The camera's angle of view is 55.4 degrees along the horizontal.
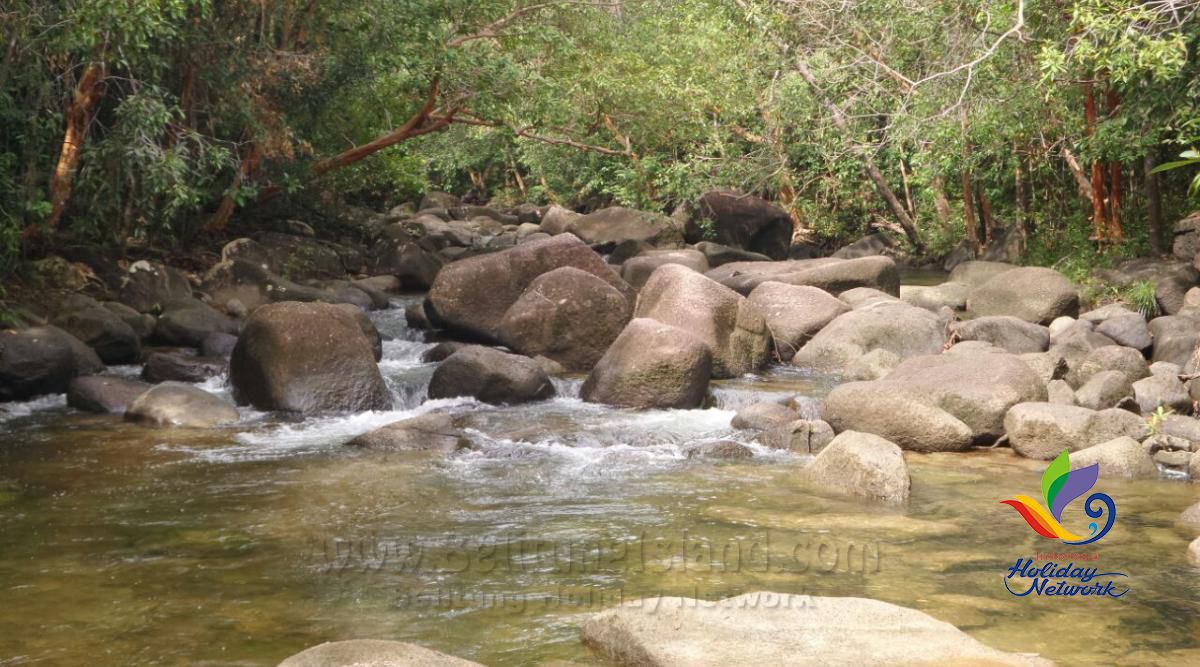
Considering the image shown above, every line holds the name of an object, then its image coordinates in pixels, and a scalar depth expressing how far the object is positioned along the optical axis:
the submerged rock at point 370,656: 4.51
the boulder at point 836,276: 16.78
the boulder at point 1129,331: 13.16
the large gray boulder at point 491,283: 14.34
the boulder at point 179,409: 10.69
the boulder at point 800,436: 9.87
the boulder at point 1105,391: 10.57
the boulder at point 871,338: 13.47
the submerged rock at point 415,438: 9.77
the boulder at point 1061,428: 9.42
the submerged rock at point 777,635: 4.70
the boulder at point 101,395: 11.25
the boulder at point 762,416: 10.45
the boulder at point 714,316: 13.05
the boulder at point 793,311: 14.23
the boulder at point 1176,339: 12.48
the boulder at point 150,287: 15.13
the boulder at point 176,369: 12.44
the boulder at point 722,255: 21.31
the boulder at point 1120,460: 8.72
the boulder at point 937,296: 16.77
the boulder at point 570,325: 13.40
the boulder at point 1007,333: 13.30
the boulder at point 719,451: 9.59
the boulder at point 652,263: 18.16
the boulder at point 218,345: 13.52
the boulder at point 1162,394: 10.54
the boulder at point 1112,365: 11.59
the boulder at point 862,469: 8.12
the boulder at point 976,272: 17.75
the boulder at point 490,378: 11.66
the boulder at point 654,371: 11.36
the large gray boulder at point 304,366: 11.32
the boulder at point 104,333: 13.22
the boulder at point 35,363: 11.55
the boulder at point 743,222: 23.73
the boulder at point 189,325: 14.21
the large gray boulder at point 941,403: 9.70
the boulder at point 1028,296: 14.99
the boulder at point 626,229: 23.67
